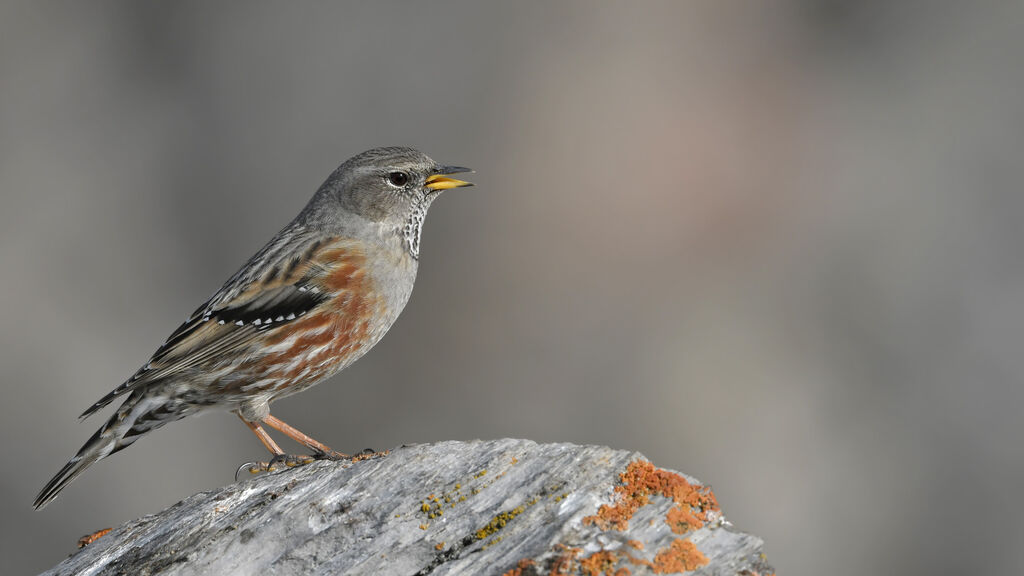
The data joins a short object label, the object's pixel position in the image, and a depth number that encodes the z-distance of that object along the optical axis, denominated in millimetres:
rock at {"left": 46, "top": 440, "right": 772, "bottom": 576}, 6738
